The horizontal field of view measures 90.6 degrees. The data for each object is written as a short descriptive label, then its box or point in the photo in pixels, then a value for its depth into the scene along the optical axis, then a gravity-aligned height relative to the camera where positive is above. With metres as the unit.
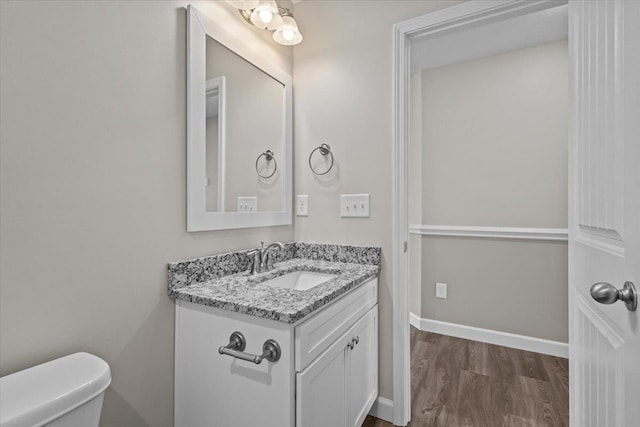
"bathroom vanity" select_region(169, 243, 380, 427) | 0.97 -0.46
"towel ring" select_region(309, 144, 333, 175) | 1.84 +0.37
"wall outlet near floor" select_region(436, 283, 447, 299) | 2.81 -0.68
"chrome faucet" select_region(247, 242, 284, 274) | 1.52 -0.22
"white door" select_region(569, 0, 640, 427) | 0.61 +0.02
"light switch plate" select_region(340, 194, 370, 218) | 1.74 +0.05
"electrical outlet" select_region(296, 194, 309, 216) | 1.93 +0.05
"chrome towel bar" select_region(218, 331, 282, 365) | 0.97 -0.44
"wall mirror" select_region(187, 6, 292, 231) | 1.31 +0.39
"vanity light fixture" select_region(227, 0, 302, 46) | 1.47 +0.98
